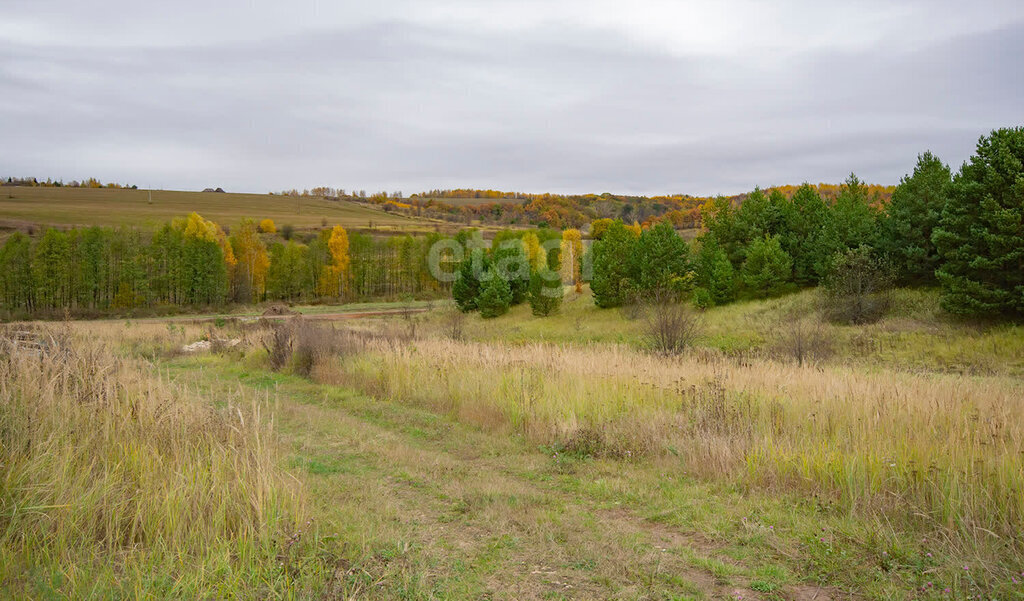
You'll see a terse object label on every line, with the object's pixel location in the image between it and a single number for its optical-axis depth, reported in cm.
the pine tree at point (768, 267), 4341
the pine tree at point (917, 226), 3666
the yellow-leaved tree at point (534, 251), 6500
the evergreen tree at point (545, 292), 5219
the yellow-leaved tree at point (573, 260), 7122
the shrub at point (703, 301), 4531
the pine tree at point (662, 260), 4803
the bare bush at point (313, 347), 1459
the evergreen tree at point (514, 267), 5781
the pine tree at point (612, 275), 5091
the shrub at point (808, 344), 2128
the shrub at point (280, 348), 1562
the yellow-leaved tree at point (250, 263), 6844
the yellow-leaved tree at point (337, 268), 7575
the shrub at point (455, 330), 2768
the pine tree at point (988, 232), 2753
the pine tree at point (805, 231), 4397
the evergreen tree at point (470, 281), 5775
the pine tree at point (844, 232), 4044
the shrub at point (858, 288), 3441
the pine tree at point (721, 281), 4491
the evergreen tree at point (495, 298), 5406
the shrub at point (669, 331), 2130
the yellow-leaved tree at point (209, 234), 6857
